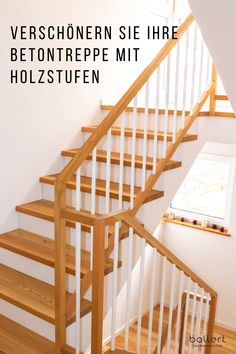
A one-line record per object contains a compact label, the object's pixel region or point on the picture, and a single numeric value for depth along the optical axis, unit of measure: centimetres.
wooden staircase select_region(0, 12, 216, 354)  207
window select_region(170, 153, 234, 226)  563
